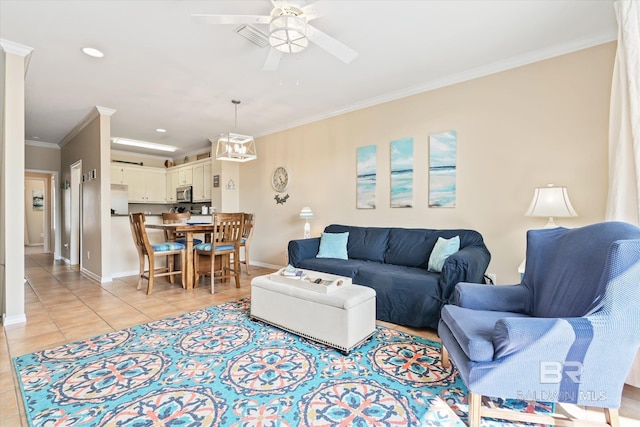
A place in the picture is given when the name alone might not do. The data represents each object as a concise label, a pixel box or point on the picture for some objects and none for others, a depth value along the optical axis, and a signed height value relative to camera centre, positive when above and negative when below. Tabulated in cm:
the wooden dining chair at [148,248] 382 -49
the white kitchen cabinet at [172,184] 763 +70
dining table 409 -46
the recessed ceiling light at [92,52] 282 +154
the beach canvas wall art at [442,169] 345 +47
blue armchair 131 -63
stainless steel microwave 705 +42
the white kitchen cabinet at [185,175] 711 +88
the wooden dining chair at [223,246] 394 -49
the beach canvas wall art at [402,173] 378 +47
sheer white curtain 190 +54
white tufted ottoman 222 -83
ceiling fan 191 +123
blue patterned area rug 154 -106
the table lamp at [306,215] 458 -8
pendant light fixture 417 +93
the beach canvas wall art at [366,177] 414 +46
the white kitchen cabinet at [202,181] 657 +67
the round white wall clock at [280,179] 535 +57
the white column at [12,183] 282 +28
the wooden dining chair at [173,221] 480 -16
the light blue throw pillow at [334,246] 384 -47
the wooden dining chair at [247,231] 445 -32
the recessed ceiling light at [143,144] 632 +150
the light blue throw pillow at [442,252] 291 -42
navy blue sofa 257 -62
